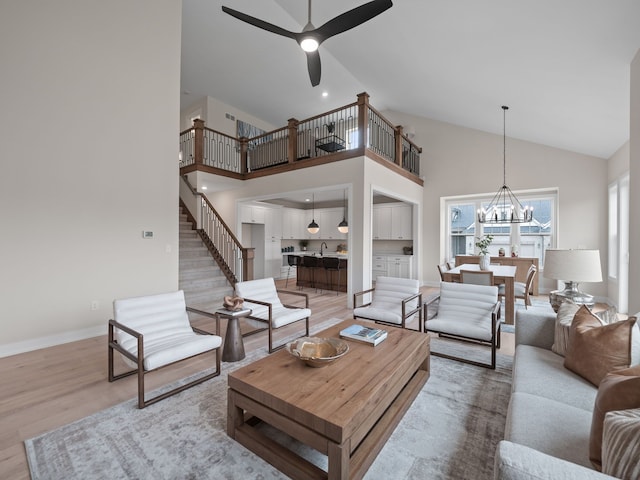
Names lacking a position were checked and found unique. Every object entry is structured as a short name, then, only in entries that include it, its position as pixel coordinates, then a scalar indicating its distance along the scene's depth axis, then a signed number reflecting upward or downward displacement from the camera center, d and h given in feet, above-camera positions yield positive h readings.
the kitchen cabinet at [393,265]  26.68 -2.10
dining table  14.65 -1.92
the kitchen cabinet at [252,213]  26.73 +2.63
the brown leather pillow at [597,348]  5.65 -2.07
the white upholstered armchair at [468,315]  9.84 -2.66
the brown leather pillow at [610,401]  3.68 -1.99
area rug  5.42 -4.21
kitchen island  23.46 -2.66
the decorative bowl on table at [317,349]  6.50 -2.54
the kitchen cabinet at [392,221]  27.30 +2.05
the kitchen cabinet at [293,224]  31.89 +1.97
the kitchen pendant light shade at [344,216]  26.50 +2.68
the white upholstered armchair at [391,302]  11.51 -2.55
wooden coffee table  4.83 -2.96
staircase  16.83 -2.26
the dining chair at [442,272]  16.47 -1.62
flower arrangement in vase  17.40 -0.68
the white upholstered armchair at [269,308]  10.98 -2.79
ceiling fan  8.71 +6.86
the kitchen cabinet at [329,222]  31.45 +2.18
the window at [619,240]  16.55 +0.33
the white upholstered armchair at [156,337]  7.55 -2.90
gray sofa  2.93 -2.85
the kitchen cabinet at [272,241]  29.68 +0.06
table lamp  8.48 -0.72
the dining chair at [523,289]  16.51 -2.59
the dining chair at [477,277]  14.70 -1.68
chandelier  22.68 +3.55
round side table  10.10 -3.40
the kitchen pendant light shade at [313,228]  27.62 +1.32
